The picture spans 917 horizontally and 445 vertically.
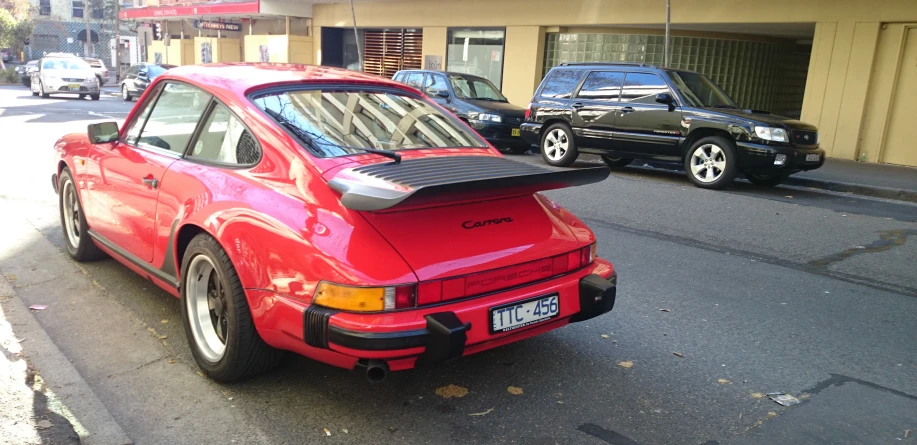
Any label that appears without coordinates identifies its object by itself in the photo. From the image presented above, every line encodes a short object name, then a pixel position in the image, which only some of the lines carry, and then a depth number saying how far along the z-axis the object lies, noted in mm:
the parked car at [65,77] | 27188
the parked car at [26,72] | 34625
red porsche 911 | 3012
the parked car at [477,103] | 14477
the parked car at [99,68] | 35934
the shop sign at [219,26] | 32469
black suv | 10445
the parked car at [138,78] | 27512
